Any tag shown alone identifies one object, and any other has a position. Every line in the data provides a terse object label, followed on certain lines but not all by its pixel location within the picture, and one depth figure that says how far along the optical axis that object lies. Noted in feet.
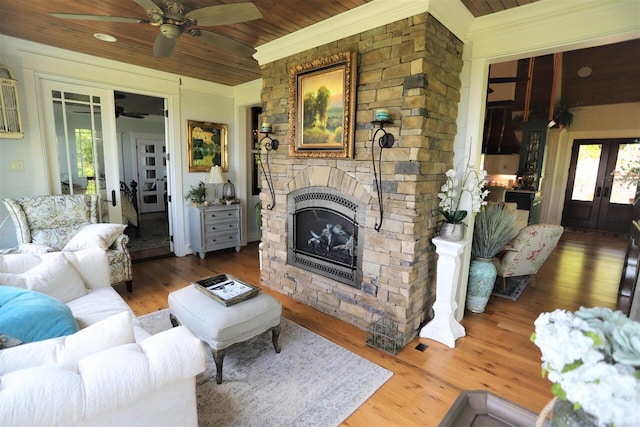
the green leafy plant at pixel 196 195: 16.16
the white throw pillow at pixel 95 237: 10.32
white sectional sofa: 3.10
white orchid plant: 8.61
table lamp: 16.02
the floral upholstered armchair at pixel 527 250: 11.25
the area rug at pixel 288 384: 6.13
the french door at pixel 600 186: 22.91
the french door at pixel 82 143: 12.37
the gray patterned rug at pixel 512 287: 12.03
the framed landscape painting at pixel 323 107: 8.95
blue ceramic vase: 10.12
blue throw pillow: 4.60
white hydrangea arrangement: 2.16
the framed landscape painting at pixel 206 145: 16.08
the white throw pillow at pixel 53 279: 6.83
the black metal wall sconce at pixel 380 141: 7.84
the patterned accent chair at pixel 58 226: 10.79
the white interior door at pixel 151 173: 26.18
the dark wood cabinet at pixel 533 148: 20.30
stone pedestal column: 8.48
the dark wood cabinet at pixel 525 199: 19.69
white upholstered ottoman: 6.94
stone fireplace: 7.88
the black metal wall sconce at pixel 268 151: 11.50
